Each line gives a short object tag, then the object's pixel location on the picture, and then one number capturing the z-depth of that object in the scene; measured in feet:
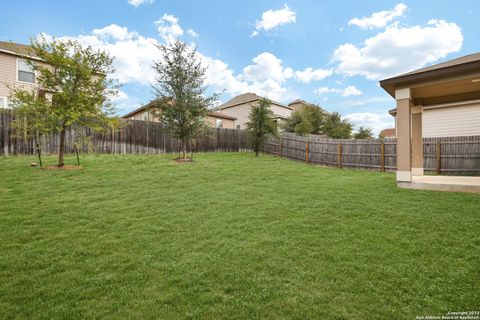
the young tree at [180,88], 40.16
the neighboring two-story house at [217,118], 85.45
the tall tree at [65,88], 29.32
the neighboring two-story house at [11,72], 54.13
